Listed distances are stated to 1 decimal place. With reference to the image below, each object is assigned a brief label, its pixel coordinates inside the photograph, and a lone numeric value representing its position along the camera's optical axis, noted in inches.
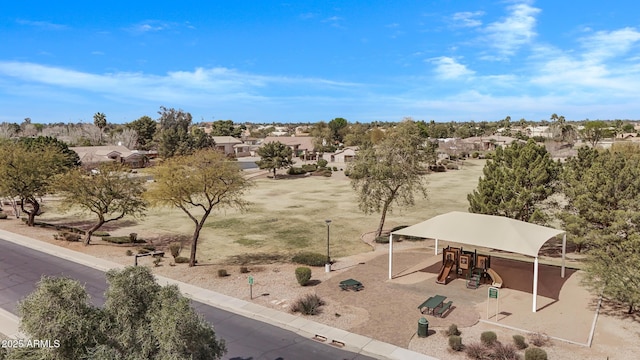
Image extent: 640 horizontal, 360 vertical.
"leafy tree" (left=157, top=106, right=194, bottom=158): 4060.0
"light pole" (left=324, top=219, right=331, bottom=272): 1123.3
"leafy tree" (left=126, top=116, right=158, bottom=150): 5162.9
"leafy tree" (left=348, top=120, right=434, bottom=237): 1454.2
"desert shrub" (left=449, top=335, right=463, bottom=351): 699.4
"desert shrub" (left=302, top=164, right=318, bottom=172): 3703.0
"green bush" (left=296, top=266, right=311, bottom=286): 1008.9
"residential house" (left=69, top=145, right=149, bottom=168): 3552.7
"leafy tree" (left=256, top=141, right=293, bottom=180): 3324.3
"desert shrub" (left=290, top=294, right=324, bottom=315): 858.1
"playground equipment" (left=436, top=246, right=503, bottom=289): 1009.6
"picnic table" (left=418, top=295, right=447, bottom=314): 839.6
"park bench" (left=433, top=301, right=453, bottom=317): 836.6
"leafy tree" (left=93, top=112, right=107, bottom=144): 5319.9
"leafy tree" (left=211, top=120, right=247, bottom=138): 7381.9
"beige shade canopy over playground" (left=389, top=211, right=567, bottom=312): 910.4
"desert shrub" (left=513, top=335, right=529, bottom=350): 705.0
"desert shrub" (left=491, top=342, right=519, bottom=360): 667.0
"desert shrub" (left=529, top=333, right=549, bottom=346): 718.3
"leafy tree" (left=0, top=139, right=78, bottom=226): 1598.2
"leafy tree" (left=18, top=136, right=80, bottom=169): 2755.9
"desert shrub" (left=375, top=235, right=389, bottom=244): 1428.4
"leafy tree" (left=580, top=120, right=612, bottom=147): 4142.0
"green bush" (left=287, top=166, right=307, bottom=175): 3560.5
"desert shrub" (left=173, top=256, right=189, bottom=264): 1233.6
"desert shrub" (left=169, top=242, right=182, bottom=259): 1254.3
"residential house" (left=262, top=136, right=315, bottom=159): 5128.0
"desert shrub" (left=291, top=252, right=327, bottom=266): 1183.6
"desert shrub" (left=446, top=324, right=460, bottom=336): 753.0
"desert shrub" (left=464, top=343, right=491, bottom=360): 678.5
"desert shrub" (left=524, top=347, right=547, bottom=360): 644.7
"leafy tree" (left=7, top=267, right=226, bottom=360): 398.9
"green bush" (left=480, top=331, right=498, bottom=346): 717.3
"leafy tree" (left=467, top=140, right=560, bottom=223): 1250.7
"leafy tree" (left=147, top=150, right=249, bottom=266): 1154.7
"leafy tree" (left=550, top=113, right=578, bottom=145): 5099.4
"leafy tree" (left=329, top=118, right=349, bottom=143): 6768.7
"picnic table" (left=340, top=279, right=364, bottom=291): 987.9
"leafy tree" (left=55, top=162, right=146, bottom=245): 1358.3
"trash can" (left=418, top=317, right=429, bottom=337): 752.3
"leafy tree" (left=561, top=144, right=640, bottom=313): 772.6
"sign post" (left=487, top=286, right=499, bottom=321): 817.4
